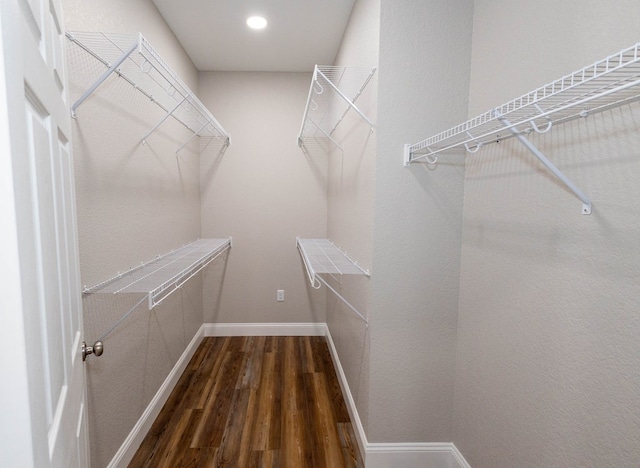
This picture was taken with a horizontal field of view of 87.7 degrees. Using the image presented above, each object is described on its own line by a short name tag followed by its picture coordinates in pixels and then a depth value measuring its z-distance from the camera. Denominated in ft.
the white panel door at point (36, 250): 1.34
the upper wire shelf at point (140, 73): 3.85
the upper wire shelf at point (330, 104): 5.66
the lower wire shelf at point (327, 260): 5.58
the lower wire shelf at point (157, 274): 4.42
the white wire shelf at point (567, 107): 1.99
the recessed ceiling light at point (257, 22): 7.20
